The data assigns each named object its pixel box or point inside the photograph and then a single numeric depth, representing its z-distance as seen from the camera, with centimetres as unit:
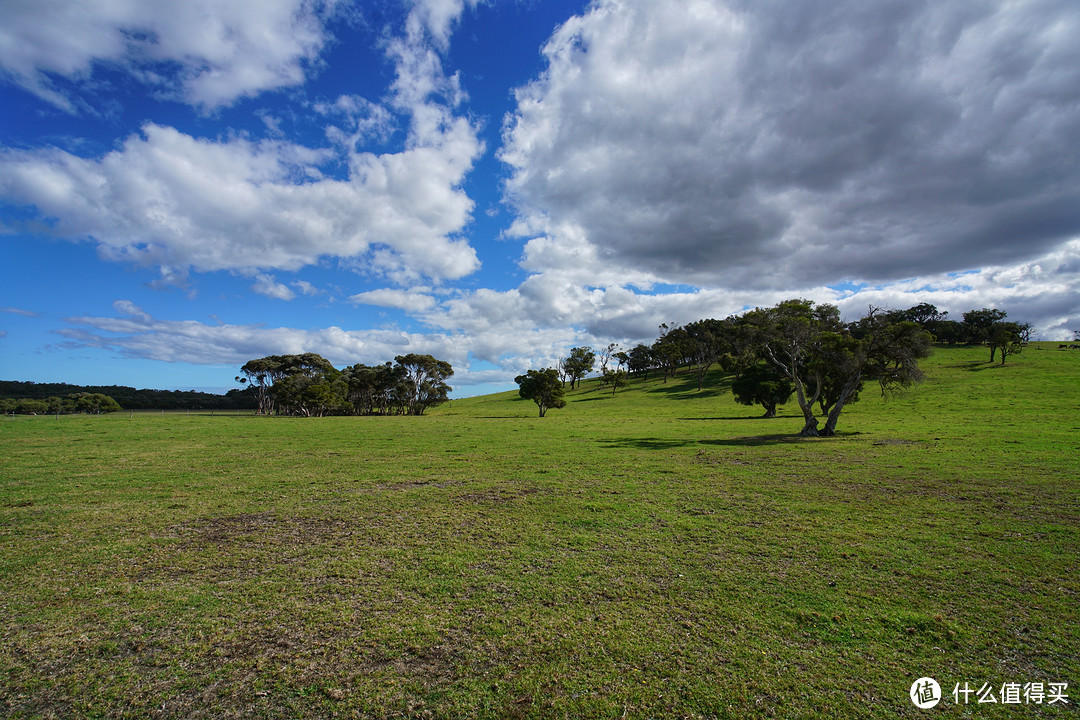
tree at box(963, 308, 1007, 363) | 8538
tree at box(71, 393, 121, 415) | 8606
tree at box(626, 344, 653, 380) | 12060
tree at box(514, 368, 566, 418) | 7069
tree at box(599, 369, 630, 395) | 9950
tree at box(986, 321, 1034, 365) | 7288
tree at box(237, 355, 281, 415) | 9275
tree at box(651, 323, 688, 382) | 10238
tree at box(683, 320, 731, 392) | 10000
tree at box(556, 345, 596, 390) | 10719
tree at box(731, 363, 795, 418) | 4816
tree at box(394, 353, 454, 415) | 8681
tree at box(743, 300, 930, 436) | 2740
